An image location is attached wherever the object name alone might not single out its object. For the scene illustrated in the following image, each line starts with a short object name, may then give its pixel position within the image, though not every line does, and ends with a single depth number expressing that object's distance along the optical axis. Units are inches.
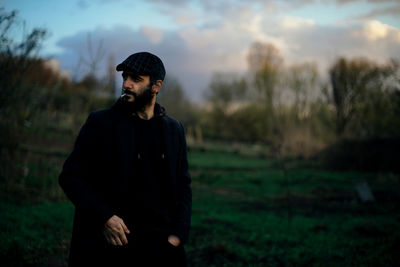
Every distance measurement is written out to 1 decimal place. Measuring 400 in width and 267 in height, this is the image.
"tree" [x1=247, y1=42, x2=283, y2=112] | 1362.0
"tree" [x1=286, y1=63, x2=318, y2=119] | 1092.5
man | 79.0
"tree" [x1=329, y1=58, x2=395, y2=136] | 705.0
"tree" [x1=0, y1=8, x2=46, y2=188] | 245.0
